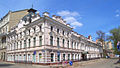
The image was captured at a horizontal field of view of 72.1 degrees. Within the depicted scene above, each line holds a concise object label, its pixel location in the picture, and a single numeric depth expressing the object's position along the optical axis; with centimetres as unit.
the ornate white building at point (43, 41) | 1710
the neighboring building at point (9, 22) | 3017
